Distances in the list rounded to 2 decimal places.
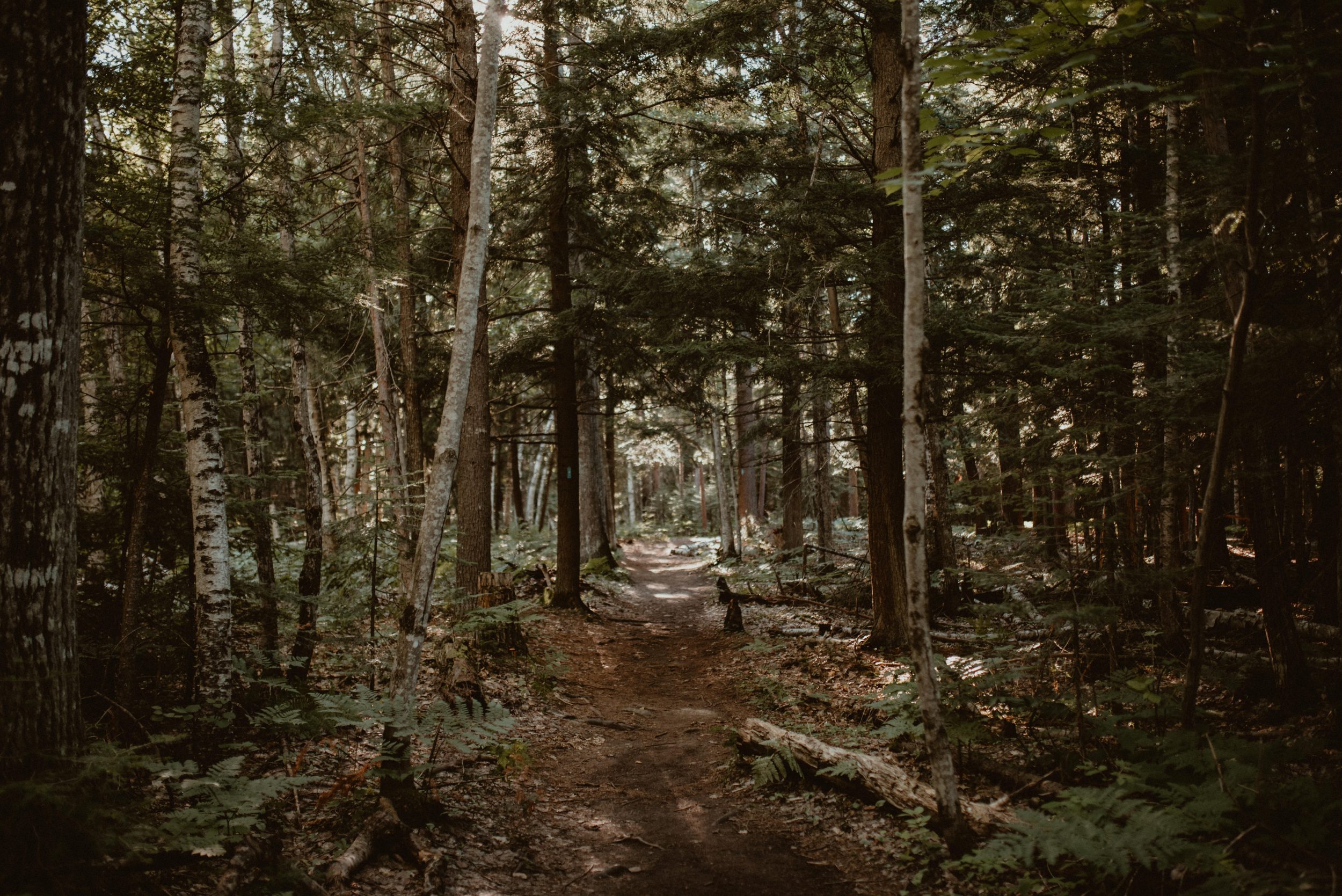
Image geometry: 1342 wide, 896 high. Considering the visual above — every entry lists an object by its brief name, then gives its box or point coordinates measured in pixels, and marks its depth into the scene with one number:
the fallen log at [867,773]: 4.72
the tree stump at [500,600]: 9.81
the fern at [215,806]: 3.59
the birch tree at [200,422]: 6.18
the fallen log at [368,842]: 4.31
